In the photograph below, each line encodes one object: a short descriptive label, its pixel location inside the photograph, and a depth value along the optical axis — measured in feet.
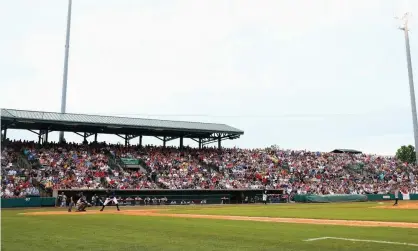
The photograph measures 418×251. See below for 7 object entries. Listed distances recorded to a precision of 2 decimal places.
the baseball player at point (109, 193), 139.64
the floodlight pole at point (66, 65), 165.17
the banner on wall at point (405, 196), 176.47
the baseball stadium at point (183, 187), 38.65
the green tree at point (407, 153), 459.07
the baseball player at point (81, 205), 101.76
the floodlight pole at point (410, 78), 174.60
